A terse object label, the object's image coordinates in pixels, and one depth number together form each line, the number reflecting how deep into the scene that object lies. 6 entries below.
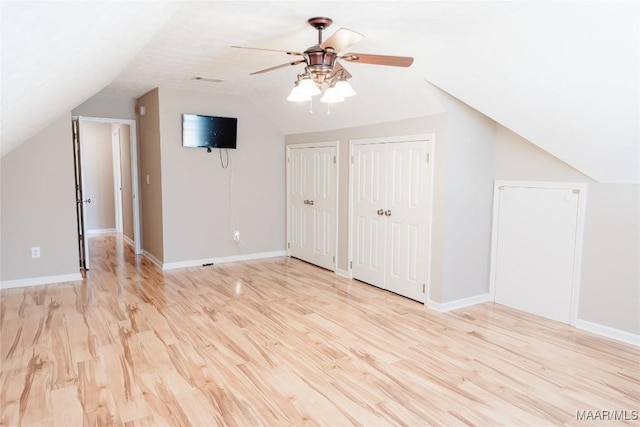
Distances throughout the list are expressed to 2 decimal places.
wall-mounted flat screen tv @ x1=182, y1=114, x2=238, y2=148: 5.37
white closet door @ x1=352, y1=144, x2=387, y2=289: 4.62
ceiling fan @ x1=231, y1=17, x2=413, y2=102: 2.48
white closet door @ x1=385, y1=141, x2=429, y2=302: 4.14
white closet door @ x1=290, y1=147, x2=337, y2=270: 5.46
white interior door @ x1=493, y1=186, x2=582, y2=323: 3.69
